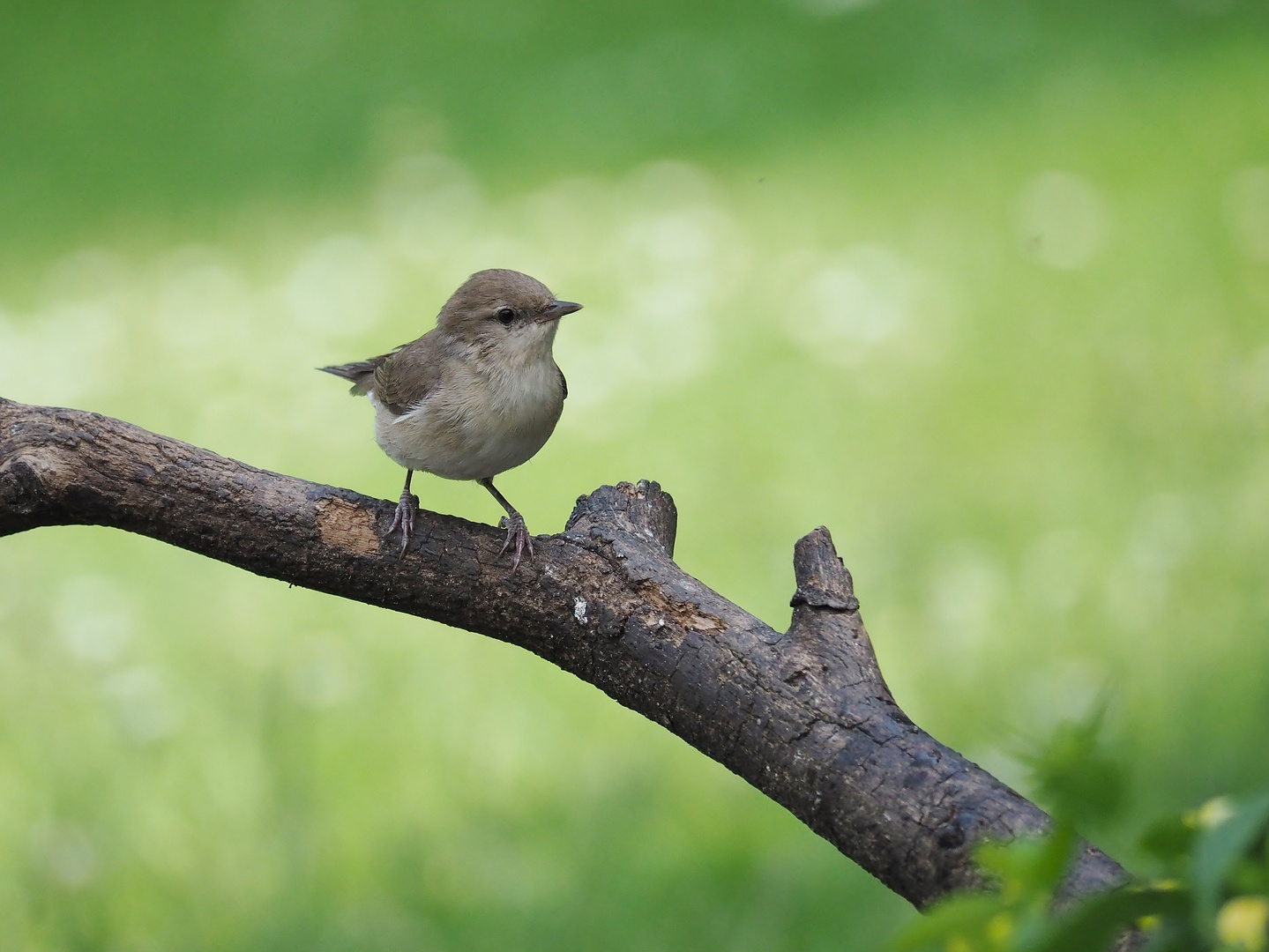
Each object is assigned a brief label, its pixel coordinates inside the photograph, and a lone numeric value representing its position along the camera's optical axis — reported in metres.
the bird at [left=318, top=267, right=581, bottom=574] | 6.37
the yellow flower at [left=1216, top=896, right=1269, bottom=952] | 2.12
